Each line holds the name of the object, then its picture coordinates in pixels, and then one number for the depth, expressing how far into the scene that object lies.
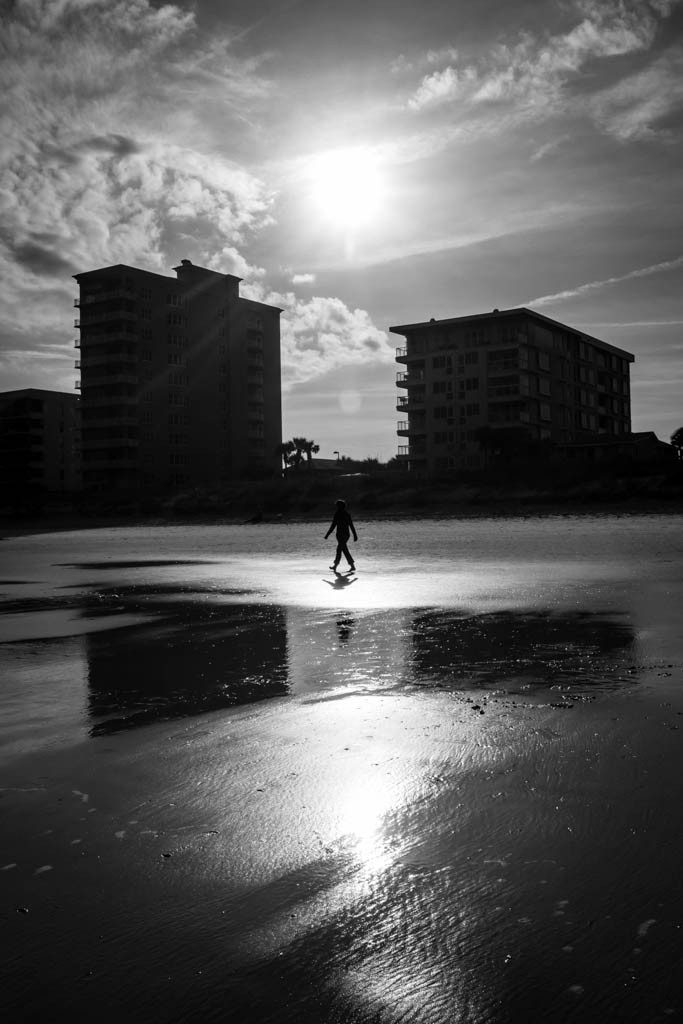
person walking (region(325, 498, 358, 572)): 23.62
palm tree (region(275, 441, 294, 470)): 119.38
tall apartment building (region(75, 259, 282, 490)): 103.50
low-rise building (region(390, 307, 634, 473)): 99.94
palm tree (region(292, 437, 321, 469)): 119.94
